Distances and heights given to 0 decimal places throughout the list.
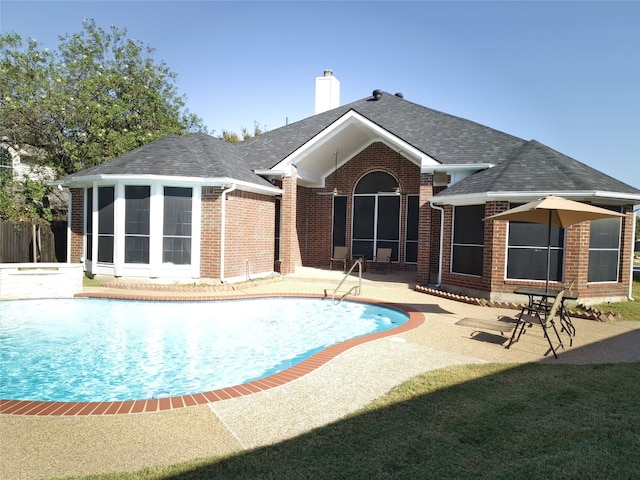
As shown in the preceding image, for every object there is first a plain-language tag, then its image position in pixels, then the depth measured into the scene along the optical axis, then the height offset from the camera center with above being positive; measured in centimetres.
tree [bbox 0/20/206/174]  2009 +583
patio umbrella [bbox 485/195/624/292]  775 +27
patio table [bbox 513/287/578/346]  802 -128
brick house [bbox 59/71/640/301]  1191 +55
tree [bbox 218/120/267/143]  4350 +882
